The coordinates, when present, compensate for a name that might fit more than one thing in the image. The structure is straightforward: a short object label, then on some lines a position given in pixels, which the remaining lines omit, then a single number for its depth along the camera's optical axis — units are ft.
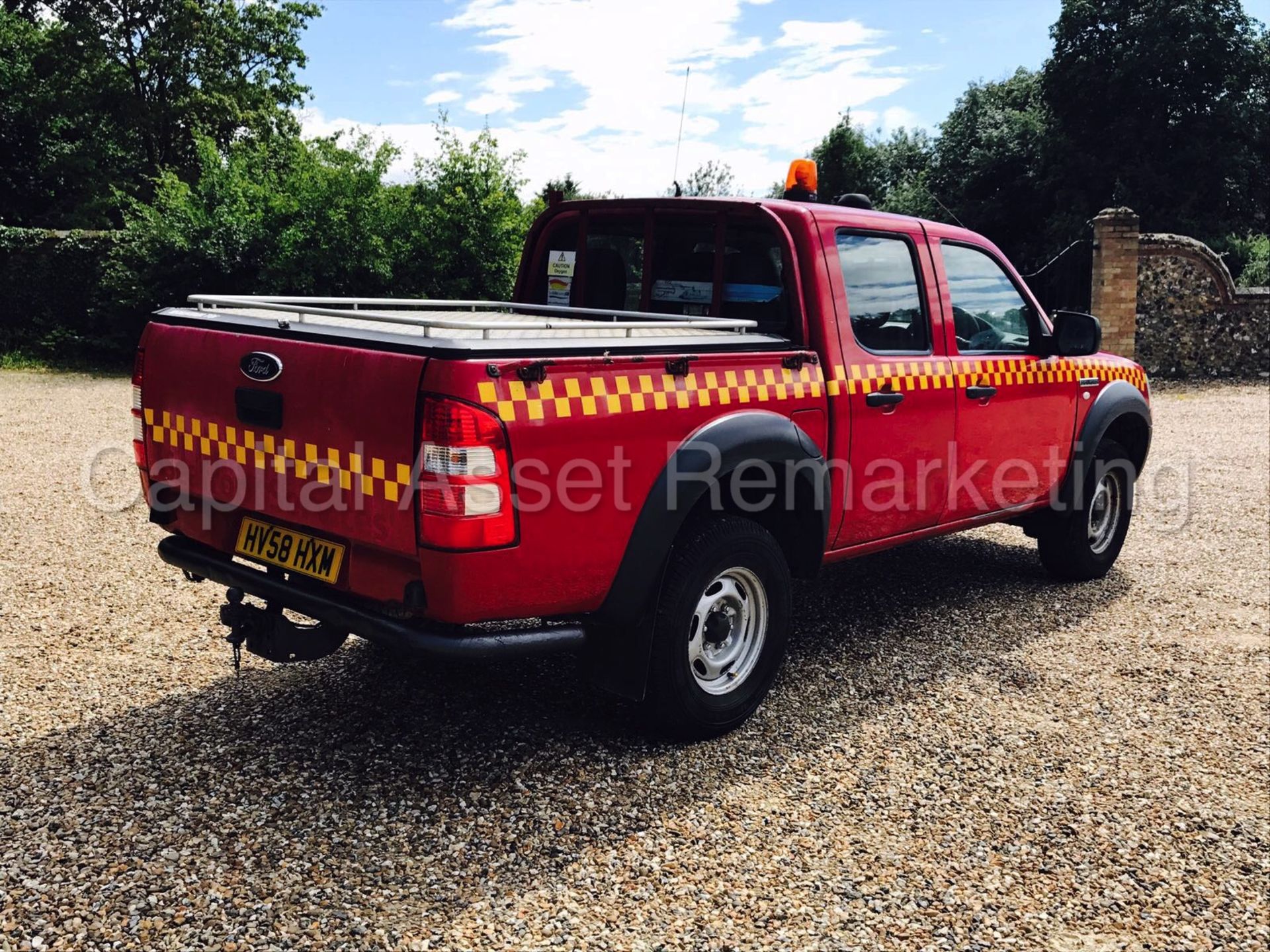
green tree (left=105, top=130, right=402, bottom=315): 48.83
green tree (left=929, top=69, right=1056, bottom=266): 94.84
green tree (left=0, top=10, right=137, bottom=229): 84.84
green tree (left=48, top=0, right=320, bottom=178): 84.74
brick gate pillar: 50.24
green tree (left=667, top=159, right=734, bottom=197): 86.69
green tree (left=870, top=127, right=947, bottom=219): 107.04
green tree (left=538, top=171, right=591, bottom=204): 120.39
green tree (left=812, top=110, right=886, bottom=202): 134.82
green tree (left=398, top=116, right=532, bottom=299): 49.32
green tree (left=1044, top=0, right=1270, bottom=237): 83.76
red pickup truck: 9.67
